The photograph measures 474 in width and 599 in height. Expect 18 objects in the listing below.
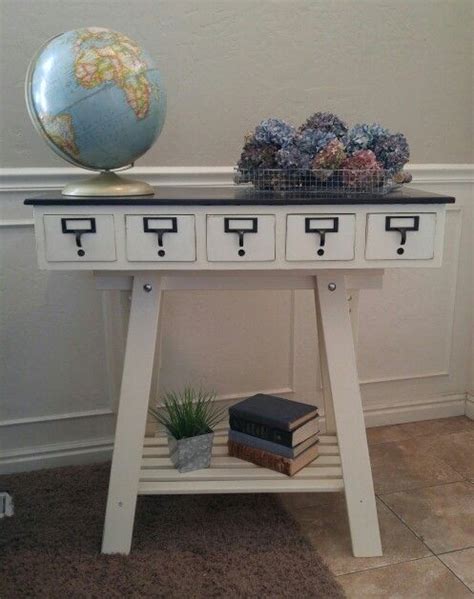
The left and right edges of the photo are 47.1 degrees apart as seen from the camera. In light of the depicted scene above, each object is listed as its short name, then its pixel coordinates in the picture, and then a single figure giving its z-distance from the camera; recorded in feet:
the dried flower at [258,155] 4.00
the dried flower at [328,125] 4.16
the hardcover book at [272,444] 4.43
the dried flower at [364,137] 3.93
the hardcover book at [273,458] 4.44
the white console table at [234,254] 3.64
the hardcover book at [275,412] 4.53
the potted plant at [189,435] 4.45
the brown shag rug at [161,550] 3.94
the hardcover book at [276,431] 4.44
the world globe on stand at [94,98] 3.54
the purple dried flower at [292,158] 3.86
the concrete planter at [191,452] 4.43
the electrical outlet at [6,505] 4.84
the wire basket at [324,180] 3.86
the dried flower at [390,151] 3.94
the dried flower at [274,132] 3.94
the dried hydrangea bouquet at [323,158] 3.84
